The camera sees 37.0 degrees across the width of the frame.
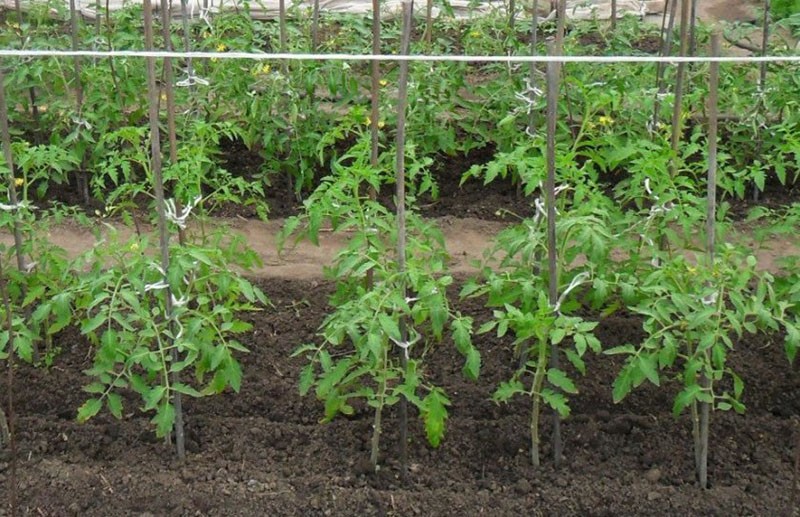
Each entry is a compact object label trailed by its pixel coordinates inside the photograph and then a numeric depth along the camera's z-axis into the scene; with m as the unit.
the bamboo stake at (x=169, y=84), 3.51
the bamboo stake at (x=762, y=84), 5.49
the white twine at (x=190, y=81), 5.11
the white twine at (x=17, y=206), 3.84
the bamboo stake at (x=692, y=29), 4.63
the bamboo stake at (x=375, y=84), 3.60
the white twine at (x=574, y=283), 3.38
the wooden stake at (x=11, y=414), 3.16
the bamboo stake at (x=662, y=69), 4.72
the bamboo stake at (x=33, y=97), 5.64
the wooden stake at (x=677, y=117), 3.93
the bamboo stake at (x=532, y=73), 5.01
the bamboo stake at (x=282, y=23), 5.46
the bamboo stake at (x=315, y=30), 5.82
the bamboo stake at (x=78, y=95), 5.25
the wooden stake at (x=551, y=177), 3.23
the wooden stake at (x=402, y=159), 3.24
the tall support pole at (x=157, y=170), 3.19
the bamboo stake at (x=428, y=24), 5.69
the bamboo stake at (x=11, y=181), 3.62
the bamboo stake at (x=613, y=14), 6.59
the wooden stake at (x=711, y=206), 3.19
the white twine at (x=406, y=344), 3.41
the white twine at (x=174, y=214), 3.52
